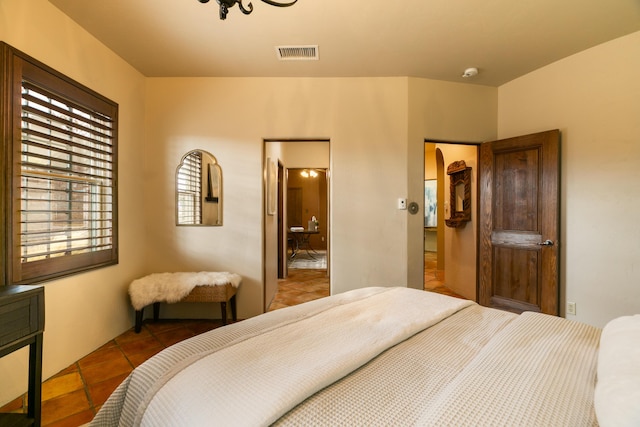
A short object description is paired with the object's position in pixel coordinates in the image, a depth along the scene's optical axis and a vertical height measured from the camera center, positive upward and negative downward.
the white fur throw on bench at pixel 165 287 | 2.60 -0.69
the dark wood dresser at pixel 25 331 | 1.30 -0.56
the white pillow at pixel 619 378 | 0.59 -0.40
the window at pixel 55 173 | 1.72 +0.27
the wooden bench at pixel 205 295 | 2.66 -0.77
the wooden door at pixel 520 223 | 2.69 -0.11
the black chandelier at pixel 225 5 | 1.36 +0.99
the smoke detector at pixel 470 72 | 2.81 +1.38
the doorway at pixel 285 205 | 3.48 +0.13
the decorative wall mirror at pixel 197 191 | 3.04 +0.22
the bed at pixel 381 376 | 0.68 -0.48
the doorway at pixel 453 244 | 3.55 -0.45
